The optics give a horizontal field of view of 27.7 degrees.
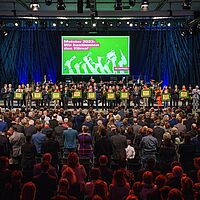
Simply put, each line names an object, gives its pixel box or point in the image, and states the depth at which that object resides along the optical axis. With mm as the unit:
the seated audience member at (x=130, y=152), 10570
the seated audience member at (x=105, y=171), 7902
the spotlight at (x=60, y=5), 17125
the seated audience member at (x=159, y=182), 6759
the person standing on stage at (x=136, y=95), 22422
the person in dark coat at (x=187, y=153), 9836
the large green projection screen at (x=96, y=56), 27859
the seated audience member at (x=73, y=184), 6793
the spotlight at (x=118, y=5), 17141
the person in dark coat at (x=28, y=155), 9836
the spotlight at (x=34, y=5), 16188
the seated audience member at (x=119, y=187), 6812
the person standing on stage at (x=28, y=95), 22125
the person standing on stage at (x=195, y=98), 22716
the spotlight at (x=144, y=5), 16078
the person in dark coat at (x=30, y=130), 12086
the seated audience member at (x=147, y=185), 6682
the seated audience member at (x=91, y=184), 7219
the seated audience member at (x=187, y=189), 6297
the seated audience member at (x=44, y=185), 7145
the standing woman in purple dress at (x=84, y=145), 10570
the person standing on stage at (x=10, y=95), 22703
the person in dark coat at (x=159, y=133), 11836
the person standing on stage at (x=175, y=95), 22500
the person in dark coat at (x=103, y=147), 9993
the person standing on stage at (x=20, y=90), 21953
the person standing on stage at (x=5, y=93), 22547
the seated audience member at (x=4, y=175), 6816
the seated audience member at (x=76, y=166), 7961
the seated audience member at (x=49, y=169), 7786
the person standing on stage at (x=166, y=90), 21900
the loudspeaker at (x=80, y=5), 18500
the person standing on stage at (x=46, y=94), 22266
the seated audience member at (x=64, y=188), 6317
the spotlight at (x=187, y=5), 16875
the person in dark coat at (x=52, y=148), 9969
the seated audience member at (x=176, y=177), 7152
